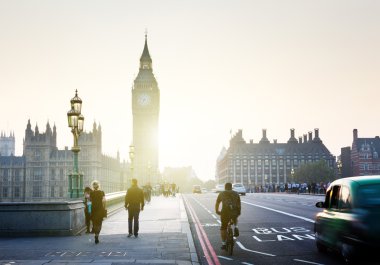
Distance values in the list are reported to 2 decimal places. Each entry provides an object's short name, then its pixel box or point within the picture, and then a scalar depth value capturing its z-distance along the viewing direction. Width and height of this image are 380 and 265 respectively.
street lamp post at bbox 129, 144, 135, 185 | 40.98
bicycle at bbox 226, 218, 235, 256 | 12.46
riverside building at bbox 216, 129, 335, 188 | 189.88
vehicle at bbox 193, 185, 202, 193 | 100.36
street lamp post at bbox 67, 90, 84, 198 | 19.94
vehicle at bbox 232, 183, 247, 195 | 62.97
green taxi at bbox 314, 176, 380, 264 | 8.85
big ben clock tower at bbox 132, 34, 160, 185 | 155.38
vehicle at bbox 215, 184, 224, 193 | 74.91
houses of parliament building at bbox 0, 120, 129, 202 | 138.75
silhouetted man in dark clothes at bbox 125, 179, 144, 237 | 16.41
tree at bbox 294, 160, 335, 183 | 144.88
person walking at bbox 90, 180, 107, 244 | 15.30
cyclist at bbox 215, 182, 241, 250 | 12.79
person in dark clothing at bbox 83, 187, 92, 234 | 17.60
